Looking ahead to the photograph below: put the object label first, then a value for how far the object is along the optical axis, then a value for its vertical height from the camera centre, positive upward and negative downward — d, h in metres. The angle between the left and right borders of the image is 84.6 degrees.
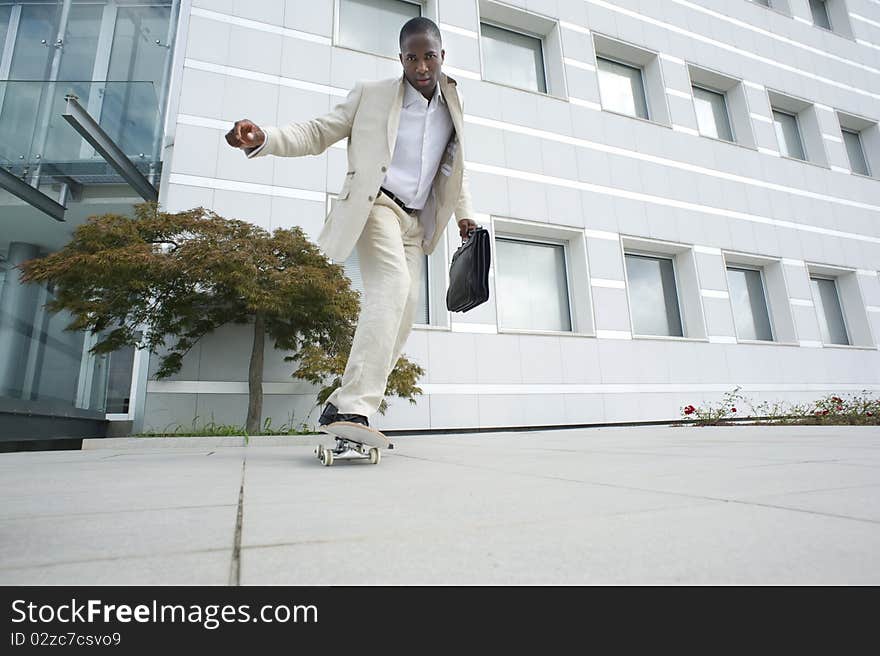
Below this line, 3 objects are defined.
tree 4.19 +1.38
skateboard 2.02 -0.02
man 2.12 +1.21
